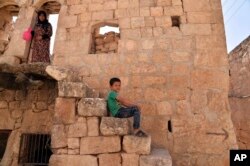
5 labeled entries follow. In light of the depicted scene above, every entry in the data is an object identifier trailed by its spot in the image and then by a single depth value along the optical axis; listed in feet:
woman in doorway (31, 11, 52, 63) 19.02
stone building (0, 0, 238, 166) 11.00
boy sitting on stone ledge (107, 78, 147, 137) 11.19
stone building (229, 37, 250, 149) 22.88
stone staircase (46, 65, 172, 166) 10.55
